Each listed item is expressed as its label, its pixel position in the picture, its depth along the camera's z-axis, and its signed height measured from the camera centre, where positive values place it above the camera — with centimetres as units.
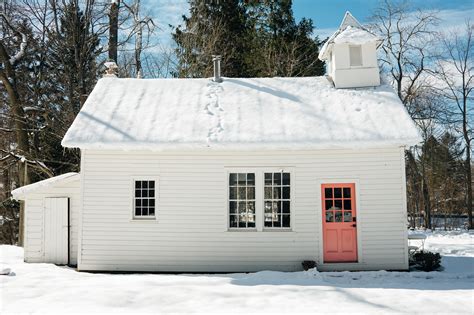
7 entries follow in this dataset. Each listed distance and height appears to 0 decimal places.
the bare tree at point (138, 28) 2342 +854
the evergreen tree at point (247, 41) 2698 +914
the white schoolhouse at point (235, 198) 1189 -10
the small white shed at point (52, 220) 1266 -66
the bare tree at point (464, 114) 2891 +487
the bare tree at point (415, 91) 2867 +626
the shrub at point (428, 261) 1184 -175
